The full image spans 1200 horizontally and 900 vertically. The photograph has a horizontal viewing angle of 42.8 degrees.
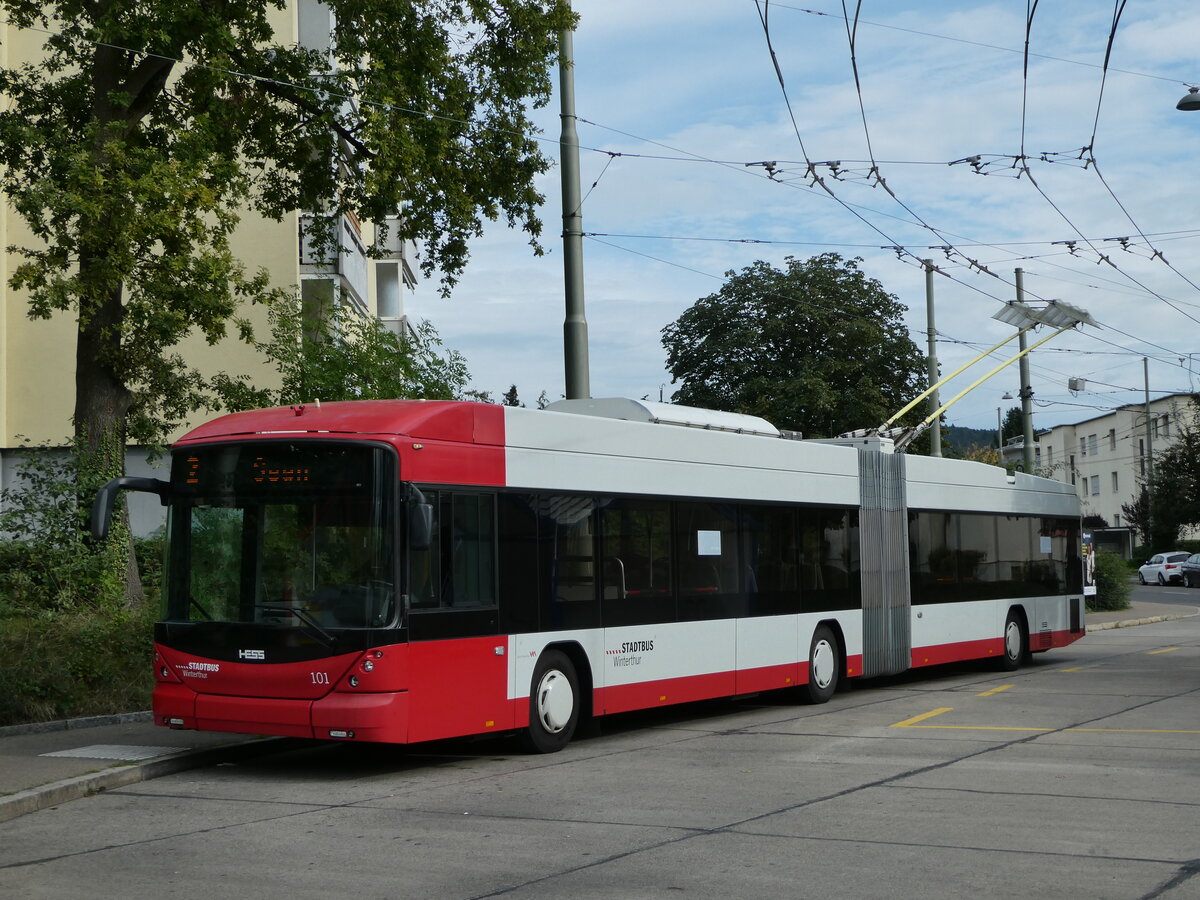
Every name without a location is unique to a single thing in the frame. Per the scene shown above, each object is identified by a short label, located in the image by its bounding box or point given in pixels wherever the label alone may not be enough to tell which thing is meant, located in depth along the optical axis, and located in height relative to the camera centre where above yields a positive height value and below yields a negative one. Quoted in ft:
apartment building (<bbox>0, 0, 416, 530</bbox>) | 92.38 +15.47
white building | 289.74 +25.57
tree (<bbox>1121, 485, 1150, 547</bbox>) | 257.96 +10.37
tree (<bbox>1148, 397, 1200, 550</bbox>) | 225.15 +13.55
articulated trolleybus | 35.17 +0.51
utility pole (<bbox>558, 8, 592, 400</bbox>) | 55.57 +12.01
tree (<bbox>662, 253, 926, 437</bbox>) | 156.25 +24.69
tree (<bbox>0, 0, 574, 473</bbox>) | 52.26 +18.00
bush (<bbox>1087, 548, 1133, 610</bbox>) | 127.54 -0.97
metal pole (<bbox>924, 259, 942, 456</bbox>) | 120.47 +18.58
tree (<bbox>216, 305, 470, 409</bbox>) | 68.39 +10.36
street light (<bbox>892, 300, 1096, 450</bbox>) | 79.30 +13.77
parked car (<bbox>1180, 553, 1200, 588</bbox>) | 204.44 +0.33
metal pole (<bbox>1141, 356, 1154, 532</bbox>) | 240.53 +17.99
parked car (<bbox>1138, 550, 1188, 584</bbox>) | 212.43 +0.76
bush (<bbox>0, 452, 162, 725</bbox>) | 45.63 -0.61
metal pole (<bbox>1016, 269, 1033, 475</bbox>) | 109.50 +12.92
